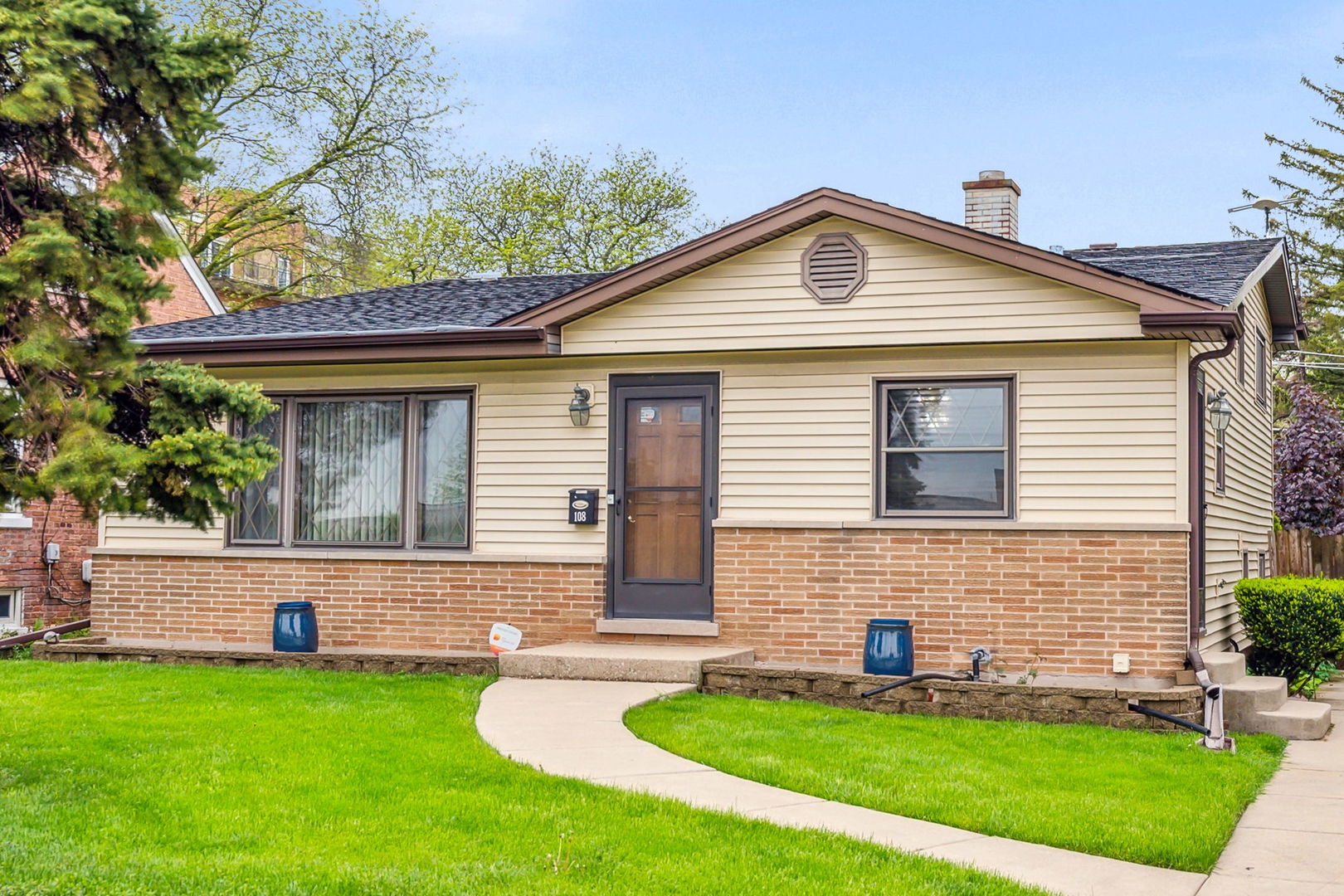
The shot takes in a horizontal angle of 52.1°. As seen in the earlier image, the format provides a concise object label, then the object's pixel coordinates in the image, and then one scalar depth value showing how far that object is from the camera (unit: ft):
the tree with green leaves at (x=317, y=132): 88.12
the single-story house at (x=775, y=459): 33.58
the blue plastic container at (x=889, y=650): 33.42
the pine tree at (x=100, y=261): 19.93
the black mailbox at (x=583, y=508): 38.19
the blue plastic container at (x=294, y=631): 38.78
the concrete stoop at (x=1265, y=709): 31.12
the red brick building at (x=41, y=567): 56.75
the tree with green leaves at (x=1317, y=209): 111.34
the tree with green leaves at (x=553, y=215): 111.34
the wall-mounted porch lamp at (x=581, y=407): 38.27
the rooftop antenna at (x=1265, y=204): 67.51
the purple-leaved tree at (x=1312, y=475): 69.21
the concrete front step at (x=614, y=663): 33.63
